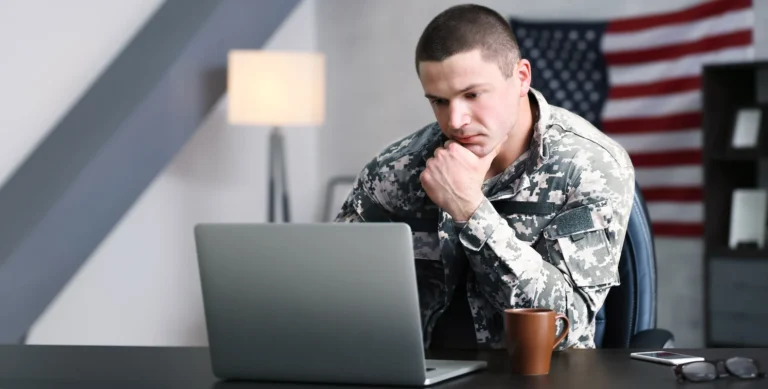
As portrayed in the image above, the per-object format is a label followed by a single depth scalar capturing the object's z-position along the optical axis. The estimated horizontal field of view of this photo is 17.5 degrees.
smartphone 3.76
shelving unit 7.79
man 4.07
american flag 8.47
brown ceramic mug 3.70
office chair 4.27
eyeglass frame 3.64
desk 3.64
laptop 3.62
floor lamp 8.26
